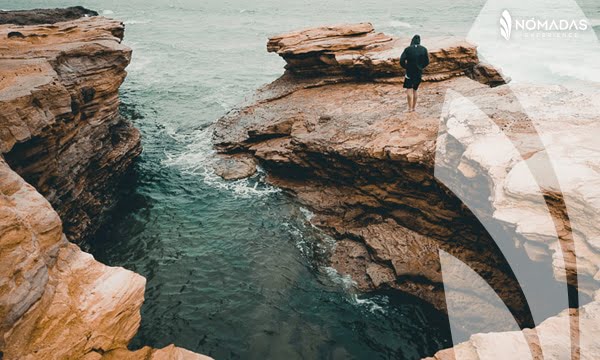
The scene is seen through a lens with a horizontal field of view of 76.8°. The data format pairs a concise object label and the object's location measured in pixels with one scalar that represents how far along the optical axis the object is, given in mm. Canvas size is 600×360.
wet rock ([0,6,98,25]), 33038
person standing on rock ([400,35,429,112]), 13086
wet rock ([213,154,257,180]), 17784
